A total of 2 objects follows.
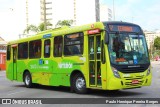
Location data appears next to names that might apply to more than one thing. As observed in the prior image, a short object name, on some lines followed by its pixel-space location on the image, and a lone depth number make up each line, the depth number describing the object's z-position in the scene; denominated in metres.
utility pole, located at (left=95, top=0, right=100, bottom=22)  157.12
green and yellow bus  14.47
